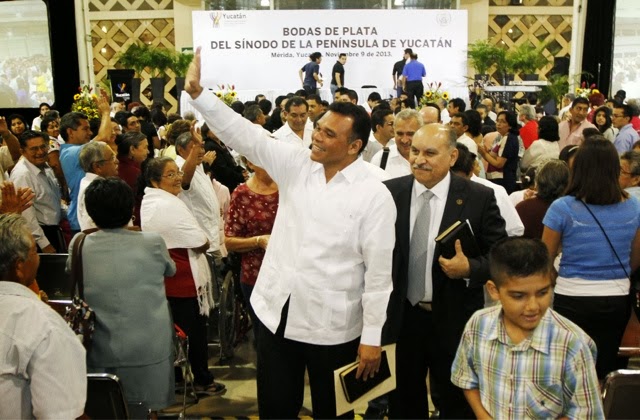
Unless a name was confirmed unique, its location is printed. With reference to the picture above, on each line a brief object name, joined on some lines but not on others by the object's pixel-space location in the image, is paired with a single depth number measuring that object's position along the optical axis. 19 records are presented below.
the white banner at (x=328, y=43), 16.05
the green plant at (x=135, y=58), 15.73
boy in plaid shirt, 1.86
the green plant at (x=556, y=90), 13.48
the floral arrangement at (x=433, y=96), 10.15
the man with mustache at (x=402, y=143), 4.07
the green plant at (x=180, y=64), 15.75
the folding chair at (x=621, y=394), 2.26
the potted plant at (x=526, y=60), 15.13
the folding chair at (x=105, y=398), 2.40
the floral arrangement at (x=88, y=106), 8.40
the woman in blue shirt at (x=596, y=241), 2.94
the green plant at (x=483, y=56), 15.24
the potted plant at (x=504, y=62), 15.24
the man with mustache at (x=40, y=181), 4.99
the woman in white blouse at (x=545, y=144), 5.93
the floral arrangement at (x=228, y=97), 10.39
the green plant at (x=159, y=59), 15.54
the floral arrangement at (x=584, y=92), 10.27
